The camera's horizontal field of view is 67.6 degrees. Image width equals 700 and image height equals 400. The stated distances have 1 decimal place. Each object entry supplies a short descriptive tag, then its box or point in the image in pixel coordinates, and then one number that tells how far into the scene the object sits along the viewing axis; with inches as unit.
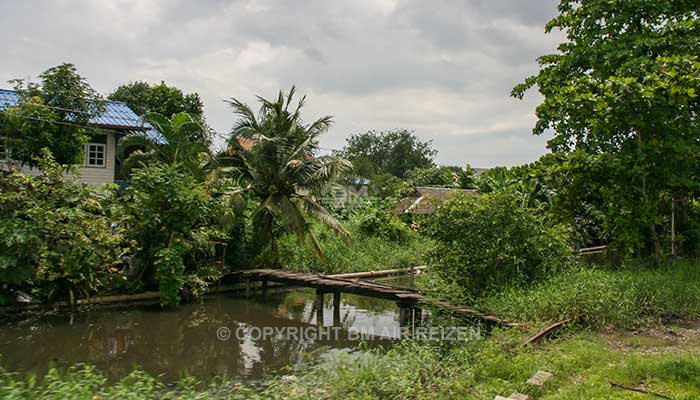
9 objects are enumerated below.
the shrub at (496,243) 356.2
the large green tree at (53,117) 593.3
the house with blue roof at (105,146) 757.3
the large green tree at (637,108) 347.9
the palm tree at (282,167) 603.8
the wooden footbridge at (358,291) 348.6
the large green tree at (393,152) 2145.7
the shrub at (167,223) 491.2
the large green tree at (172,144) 573.0
